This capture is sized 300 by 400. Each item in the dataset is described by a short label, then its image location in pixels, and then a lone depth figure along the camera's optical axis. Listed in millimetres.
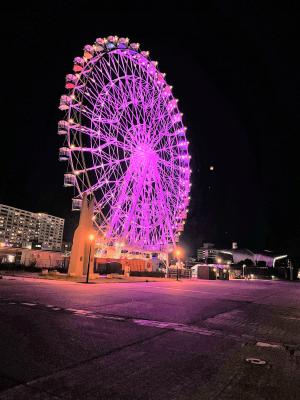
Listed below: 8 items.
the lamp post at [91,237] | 32188
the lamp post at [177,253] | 48712
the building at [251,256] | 137500
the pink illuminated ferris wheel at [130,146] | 33281
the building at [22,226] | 165250
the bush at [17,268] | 41344
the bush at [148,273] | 47144
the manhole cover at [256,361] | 5984
